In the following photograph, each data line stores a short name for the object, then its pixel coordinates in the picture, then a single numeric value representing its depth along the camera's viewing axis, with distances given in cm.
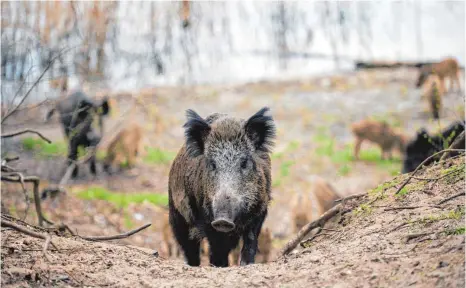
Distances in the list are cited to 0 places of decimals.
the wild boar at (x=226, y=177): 1230
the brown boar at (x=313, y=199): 2560
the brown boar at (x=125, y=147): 3444
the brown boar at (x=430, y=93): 3684
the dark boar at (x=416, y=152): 2447
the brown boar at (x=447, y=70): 4344
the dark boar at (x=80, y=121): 3058
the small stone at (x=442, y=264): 789
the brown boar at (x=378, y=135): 3669
